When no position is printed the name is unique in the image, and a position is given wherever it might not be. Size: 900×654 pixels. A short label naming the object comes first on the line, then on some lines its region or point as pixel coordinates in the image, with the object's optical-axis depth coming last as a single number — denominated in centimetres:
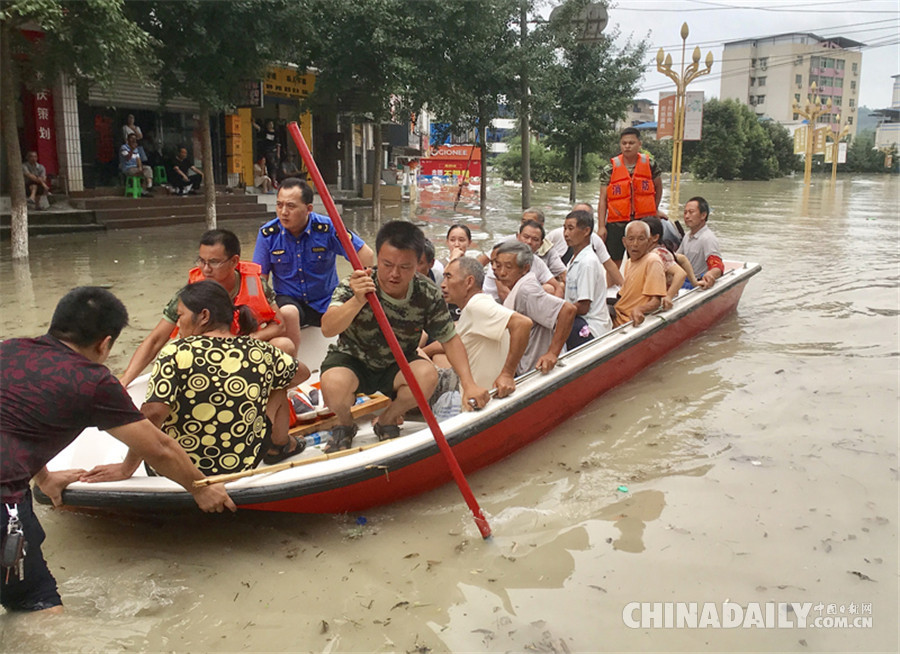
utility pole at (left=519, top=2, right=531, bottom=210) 1652
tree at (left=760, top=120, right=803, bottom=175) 5375
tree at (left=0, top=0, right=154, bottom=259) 739
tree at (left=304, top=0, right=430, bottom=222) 1212
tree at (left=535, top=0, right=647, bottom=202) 2112
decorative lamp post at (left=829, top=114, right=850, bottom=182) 3636
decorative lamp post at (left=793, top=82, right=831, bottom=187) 2950
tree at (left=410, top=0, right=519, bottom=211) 1277
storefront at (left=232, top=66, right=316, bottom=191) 1753
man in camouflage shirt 318
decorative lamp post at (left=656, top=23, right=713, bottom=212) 1280
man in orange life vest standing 652
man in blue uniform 421
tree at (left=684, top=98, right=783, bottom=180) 4681
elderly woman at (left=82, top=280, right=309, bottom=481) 267
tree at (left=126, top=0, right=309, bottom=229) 1001
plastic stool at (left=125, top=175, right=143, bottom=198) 1427
